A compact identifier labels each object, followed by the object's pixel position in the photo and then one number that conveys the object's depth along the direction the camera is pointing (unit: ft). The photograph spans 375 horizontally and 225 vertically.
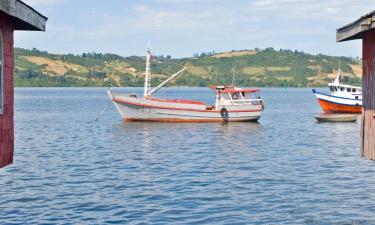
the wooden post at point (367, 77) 58.03
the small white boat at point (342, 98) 244.01
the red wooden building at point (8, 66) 52.44
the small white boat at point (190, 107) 202.90
